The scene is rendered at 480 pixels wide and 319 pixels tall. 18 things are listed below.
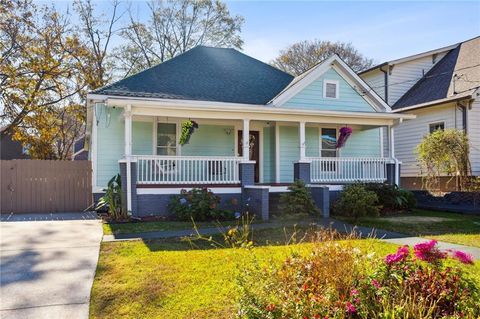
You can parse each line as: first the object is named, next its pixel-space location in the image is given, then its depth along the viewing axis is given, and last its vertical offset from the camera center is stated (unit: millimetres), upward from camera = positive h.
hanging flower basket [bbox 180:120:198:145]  12195 +1081
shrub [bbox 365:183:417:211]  12656 -1052
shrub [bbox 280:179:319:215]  11172 -1071
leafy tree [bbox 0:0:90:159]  19234 +4758
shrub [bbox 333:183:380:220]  11188 -1119
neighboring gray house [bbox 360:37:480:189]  16062 +3343
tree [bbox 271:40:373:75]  34969 +9838
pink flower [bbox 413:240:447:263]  3576 -814
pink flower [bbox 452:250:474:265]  3480 -841
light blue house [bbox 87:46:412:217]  11516 +1302
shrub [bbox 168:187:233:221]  10680 -1134
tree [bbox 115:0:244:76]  30312 +10620
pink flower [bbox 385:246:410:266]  3617 -856
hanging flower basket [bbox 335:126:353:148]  14383 +1082
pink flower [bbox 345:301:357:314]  3192 -1172
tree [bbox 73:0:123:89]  25719 +9258
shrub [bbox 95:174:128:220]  10547 -982
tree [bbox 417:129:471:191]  13648 +330
